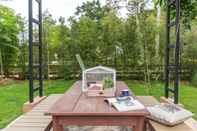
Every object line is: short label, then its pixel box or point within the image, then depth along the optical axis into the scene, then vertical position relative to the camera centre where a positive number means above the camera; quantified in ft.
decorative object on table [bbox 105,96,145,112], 4.12 -1.20
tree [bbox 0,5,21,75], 14.32 +2.93
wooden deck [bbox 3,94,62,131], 5.31 -2.29
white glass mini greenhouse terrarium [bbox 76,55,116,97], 5.18 -0.62
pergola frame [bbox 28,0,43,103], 6.63 +0.54
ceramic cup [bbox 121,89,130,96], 4.95 -1.01
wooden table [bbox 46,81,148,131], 3.97 -1.48
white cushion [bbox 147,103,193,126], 3.83 -1.41
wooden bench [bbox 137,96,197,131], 3.77 -1.71
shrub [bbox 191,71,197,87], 13.47 -1.49
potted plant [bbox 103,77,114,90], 5.15 -0.68
